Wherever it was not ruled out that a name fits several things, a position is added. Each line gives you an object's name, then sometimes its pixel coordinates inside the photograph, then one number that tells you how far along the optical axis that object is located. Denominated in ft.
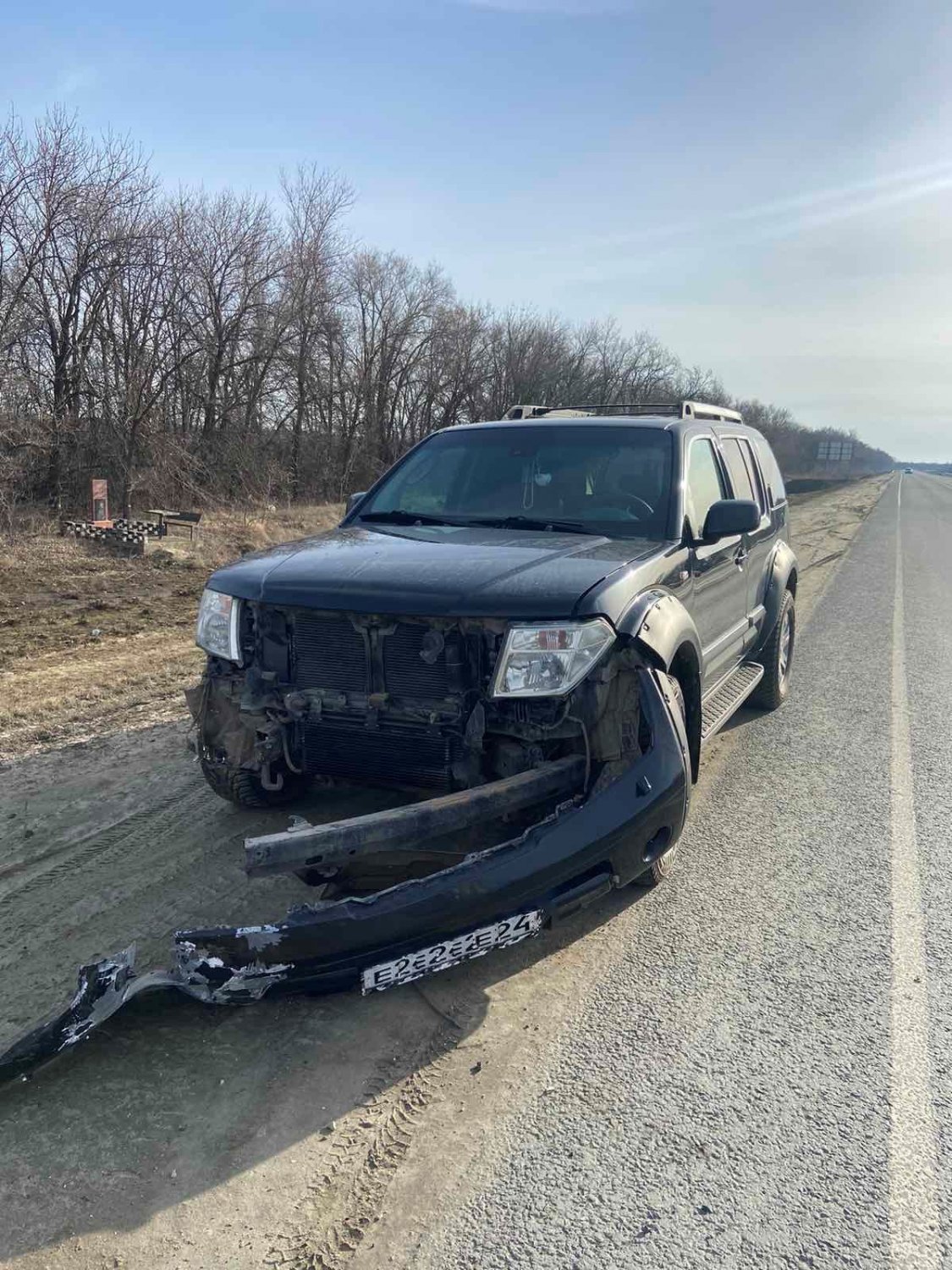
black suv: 9.13
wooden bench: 53.72
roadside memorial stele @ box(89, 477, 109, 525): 52.44
